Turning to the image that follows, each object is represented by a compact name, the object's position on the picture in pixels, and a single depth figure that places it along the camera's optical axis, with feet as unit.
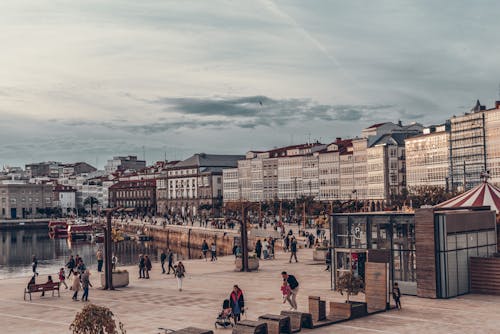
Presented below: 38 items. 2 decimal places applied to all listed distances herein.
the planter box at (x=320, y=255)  149.18
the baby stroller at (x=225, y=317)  75.15
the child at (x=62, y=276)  111.65
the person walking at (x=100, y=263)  142.72
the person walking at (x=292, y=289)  80.28
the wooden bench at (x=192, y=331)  61.46
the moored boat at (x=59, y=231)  442.91
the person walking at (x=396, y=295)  84.84
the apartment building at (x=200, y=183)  616.80
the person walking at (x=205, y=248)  176.53
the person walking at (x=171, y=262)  132.49
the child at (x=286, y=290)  79.87
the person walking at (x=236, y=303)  74.79
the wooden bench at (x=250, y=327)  66.28
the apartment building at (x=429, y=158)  397.60
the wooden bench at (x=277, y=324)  68.69
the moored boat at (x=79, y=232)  423.64
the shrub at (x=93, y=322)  48.60
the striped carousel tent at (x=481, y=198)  130.82
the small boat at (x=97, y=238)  395.05
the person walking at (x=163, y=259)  135.79
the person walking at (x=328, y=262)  127.61
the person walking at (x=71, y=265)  135.64
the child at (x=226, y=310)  75.15
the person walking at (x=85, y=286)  96.94
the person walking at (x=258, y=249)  155.11
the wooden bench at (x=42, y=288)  100.83
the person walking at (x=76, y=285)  99.45
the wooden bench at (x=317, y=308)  77.25
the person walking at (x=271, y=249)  159.53
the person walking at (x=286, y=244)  187.42
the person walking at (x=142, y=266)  125.80
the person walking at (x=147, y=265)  125.49
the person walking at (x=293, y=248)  147.02
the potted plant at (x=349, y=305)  78.48
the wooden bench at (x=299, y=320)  72.43
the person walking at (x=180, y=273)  105.29
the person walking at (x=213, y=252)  161.13
